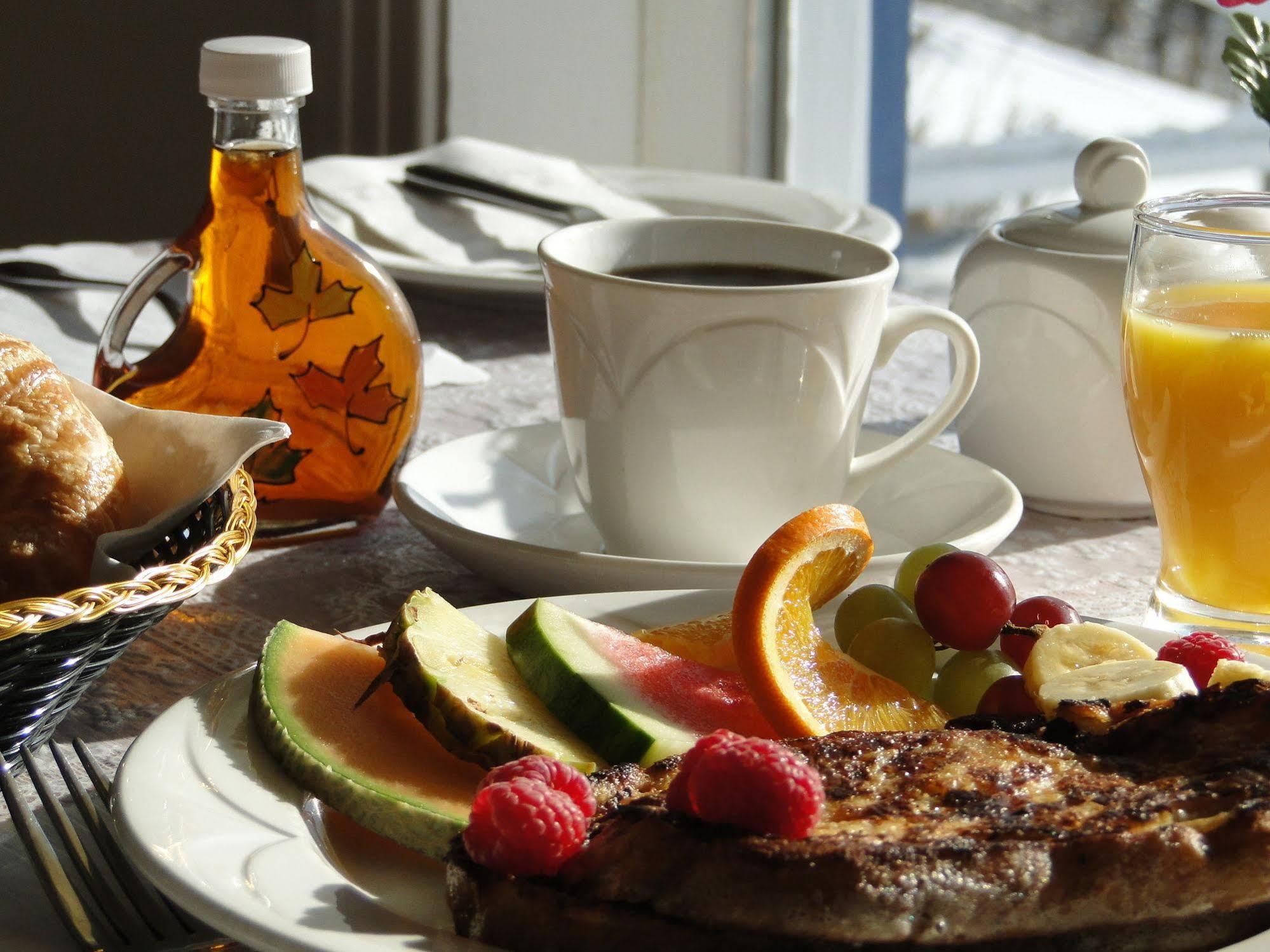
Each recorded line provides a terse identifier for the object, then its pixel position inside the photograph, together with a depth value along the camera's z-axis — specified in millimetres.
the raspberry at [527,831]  738
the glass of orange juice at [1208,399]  876
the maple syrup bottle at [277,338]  926
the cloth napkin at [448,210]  1161
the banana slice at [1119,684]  794
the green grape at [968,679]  837
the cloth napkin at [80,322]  1072
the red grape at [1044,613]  845
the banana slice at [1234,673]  806
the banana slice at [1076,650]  817
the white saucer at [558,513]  872
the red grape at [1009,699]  821
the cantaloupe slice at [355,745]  775
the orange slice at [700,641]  840
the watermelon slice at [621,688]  798
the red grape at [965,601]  841
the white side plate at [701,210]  1124
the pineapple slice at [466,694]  791
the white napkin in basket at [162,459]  844
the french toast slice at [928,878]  729
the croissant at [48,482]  838
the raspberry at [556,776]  754
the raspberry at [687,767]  746
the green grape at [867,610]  852
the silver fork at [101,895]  744
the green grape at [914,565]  861
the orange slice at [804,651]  812
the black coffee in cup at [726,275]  931
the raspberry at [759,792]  738
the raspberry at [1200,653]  817
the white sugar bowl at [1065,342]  948
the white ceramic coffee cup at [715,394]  891
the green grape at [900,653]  840
